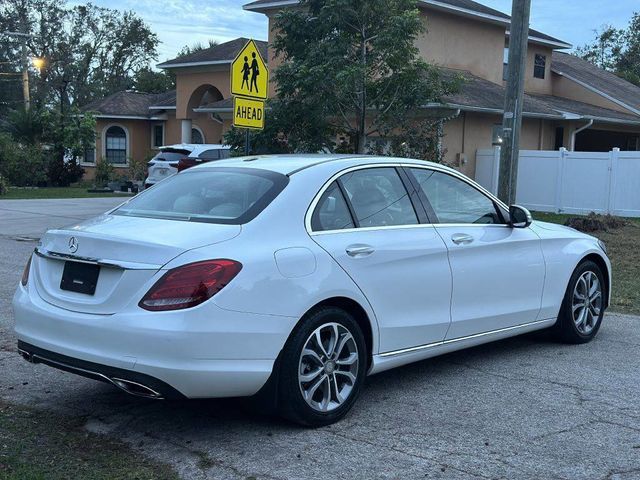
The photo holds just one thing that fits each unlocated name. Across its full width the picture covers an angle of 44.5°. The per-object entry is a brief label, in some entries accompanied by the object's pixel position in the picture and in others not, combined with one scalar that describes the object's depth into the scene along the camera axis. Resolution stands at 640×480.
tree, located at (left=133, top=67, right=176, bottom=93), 55.87
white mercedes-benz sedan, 4.17
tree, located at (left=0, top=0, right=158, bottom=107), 58.38
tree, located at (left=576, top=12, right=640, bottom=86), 56.75
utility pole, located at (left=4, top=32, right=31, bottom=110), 38.77
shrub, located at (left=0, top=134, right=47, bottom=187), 29.75
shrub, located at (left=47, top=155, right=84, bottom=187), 30.92
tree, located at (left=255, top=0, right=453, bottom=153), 13.82
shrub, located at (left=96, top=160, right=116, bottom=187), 31.36
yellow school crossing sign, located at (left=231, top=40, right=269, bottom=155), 9.89
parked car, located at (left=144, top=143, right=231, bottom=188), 23.59
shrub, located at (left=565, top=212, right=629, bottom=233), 15.76
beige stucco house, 22.38
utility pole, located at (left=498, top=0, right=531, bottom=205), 12.38
